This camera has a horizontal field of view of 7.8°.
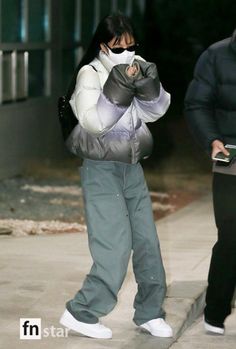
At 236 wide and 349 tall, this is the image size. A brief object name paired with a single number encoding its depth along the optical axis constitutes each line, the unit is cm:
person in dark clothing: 957
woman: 897
